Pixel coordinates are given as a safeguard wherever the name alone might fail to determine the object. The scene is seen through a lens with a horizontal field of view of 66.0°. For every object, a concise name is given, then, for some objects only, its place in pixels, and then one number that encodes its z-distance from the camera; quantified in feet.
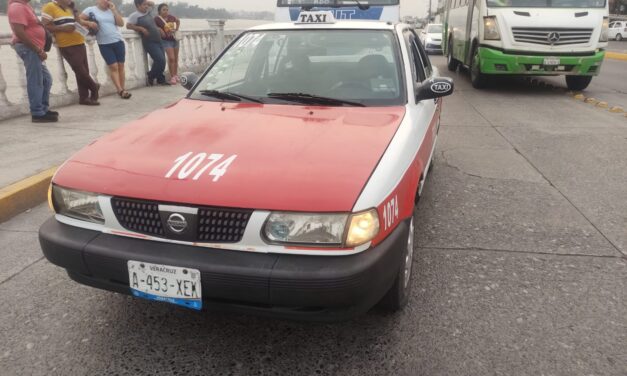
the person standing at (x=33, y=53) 18.92
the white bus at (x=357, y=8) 31.19
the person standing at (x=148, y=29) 30.91
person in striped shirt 22.16
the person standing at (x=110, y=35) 25.48
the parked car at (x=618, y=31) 122.01
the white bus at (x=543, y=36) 30.91
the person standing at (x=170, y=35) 32.89
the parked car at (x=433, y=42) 83.25
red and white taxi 6.32
